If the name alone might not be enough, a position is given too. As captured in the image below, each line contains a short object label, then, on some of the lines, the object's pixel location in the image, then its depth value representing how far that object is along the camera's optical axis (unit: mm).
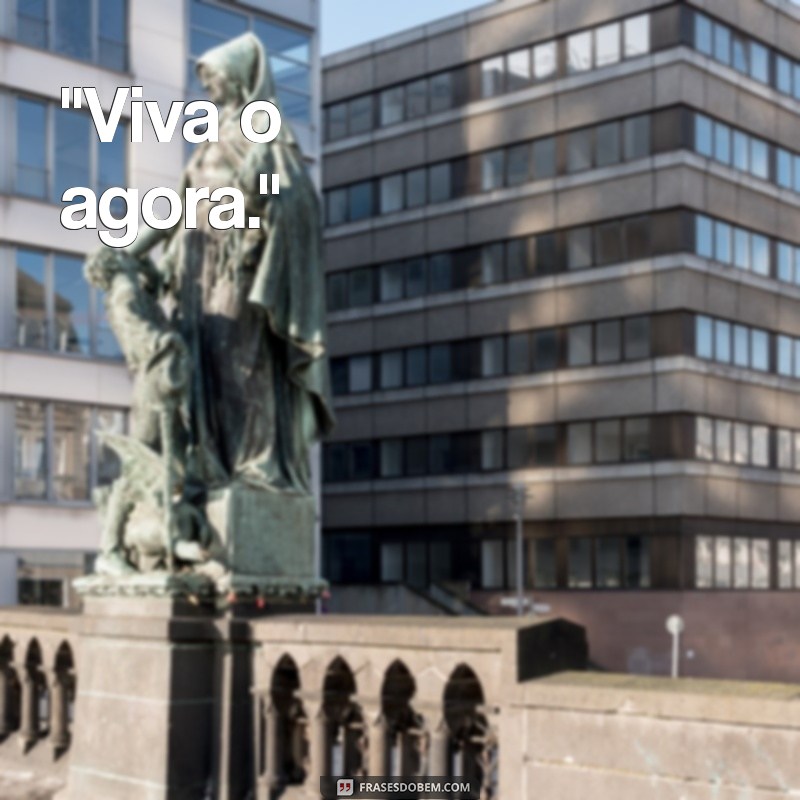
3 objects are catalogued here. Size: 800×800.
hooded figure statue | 9805
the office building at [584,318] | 57250
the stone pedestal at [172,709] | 9211
